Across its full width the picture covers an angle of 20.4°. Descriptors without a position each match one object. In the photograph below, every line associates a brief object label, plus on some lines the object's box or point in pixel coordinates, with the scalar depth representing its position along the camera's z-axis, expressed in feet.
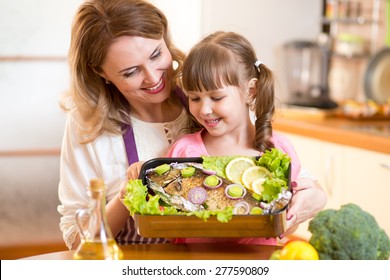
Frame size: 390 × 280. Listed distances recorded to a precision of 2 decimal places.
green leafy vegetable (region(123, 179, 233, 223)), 6.76
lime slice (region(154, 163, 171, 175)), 7.38
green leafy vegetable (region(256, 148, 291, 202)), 7.12
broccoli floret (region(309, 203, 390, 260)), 6.57
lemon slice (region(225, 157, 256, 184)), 7.42
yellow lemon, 6.47
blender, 17.80
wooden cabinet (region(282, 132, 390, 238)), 12.93
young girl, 7.87
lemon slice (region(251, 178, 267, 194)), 7.19
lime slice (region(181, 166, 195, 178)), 7.36
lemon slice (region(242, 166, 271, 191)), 7.31
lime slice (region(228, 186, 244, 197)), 7.14
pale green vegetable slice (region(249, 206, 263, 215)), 6.92
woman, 8.17
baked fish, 7.09
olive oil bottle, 6.32
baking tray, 6.78
